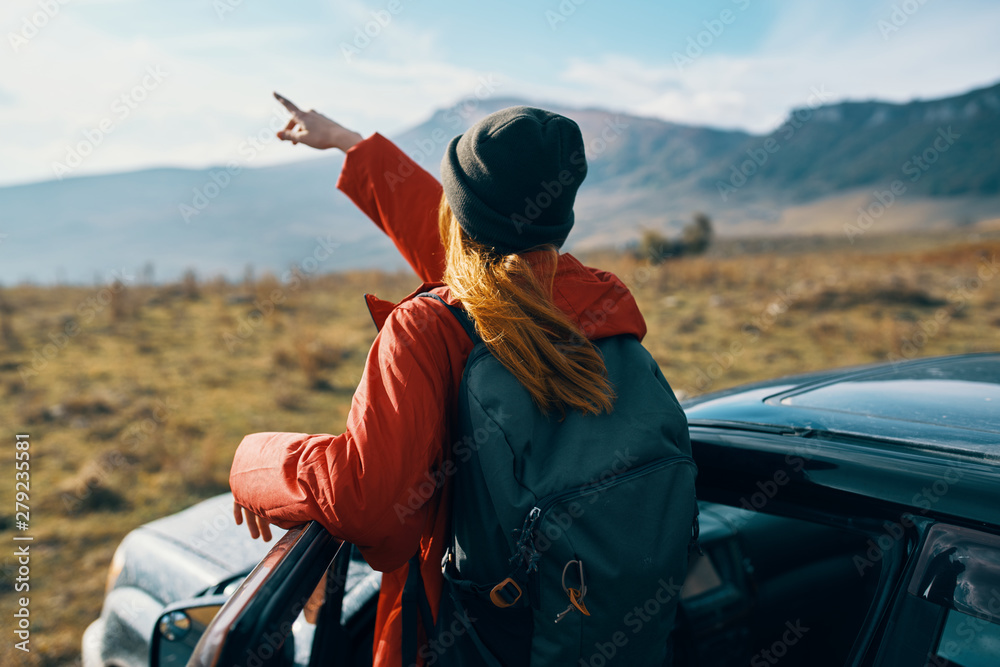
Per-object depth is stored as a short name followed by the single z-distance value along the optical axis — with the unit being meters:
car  1.04
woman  1.08
